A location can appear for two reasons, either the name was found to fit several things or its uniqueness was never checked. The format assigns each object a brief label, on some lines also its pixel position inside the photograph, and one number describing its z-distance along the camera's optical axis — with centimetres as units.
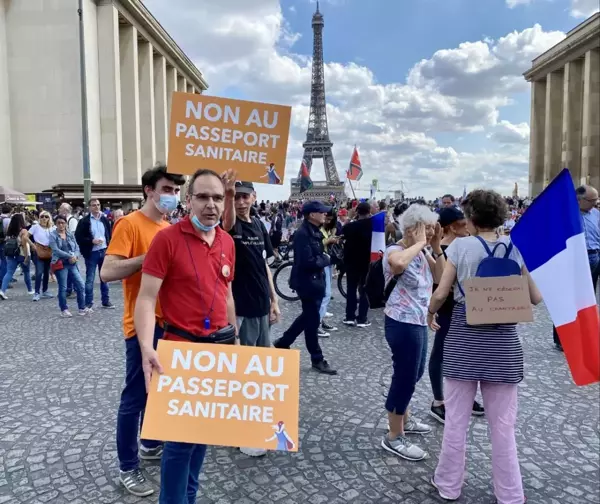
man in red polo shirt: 235
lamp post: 1725
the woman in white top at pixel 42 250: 941
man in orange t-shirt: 297
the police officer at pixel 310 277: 524
